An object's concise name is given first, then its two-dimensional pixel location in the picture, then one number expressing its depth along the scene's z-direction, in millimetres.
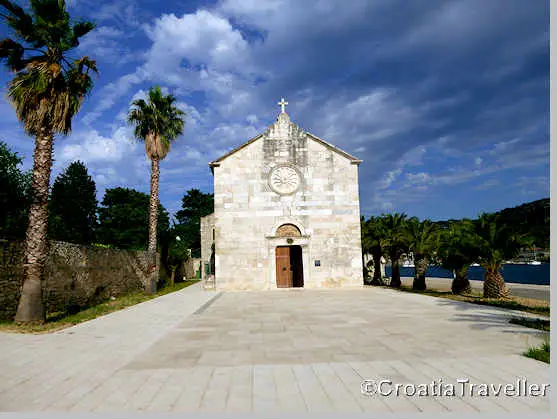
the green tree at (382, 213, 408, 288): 25969
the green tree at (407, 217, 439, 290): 23641
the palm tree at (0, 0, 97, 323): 11188
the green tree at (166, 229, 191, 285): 32750
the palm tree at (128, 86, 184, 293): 23969
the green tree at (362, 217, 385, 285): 27875
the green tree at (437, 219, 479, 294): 17422
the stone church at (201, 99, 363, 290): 21562
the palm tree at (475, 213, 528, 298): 16656
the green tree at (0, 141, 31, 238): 16203
